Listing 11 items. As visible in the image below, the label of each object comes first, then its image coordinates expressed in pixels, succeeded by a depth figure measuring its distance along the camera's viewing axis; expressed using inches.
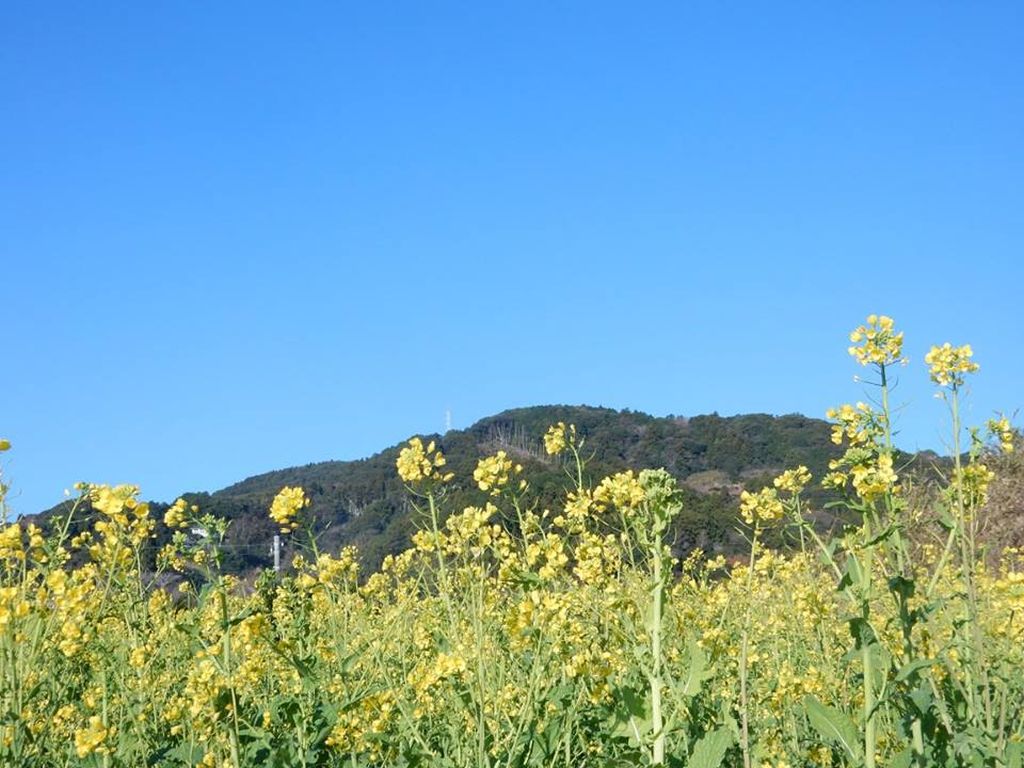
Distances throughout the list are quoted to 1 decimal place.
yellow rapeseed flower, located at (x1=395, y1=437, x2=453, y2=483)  137.2
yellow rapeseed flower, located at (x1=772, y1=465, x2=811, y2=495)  148.2
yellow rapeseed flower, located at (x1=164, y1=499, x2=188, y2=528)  138.1
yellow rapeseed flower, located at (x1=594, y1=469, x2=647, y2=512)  125.1
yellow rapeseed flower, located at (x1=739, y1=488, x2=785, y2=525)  150.1
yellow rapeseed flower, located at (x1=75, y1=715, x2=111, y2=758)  121.8
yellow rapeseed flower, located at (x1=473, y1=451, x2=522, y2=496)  155.9
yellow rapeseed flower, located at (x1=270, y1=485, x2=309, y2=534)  128.8
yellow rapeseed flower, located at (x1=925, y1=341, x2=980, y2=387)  124.3
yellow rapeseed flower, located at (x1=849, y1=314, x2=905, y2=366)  120.0
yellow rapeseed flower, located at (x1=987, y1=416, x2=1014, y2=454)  129.6
